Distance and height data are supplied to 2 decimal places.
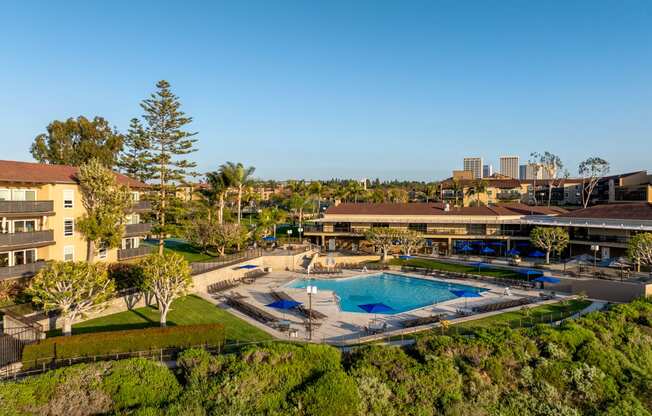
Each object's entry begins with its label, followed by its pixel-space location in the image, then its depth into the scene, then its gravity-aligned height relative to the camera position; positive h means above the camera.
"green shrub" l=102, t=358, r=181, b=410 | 12.98 -6.30
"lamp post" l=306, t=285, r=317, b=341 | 18.56 -4.33
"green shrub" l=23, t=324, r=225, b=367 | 14.82 -5.76
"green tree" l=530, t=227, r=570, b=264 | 38.19 -4.10
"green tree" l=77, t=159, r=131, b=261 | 26.03 -0.63
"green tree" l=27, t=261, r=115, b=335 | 17.52 -4.07
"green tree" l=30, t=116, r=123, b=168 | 44.47 +6.03
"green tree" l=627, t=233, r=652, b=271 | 30.14 -4.04
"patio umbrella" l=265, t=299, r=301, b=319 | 22.06 -5.99
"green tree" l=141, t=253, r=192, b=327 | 20.56 -4.23
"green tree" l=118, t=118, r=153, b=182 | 35.94 +3.94
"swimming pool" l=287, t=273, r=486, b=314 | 28.14 -7.46
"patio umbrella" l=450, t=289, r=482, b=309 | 25.56 -6.23
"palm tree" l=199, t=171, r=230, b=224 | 47.31 +1.35
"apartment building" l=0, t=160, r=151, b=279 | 22.77 -1.24
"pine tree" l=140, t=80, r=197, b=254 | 35.88 +4.14
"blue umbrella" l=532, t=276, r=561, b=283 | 29.19 -6.12
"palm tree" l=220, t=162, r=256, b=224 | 47.28 +2.69
